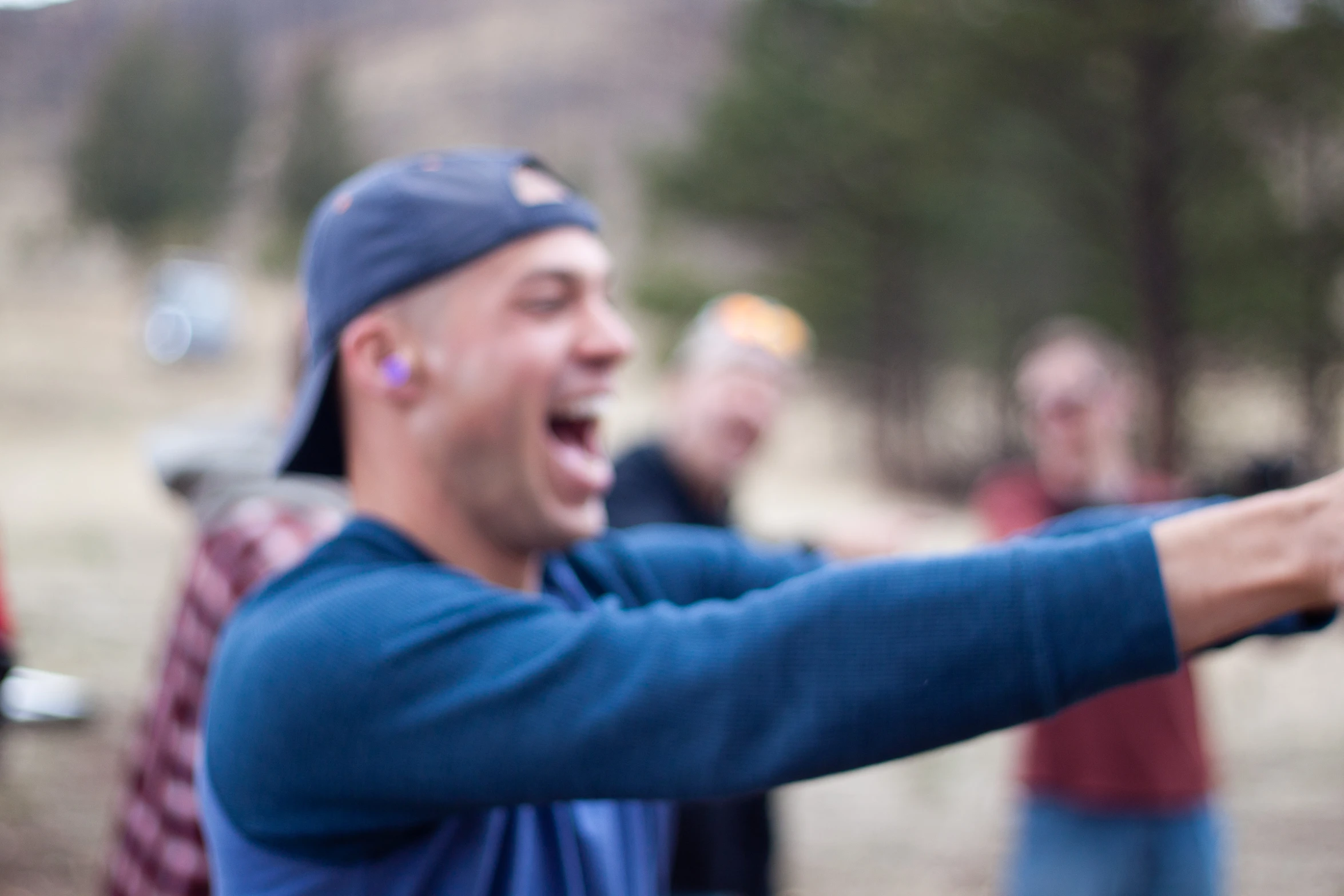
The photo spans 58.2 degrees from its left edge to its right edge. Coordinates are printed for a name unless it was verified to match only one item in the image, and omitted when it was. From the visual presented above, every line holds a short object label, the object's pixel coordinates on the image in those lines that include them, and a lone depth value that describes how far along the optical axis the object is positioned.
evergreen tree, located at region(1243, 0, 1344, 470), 12.05
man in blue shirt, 0.96
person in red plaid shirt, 2.15
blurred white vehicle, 32.25
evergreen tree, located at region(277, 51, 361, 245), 48.09
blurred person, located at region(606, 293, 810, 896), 2.87
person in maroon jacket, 3.23
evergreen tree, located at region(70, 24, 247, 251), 40.56
